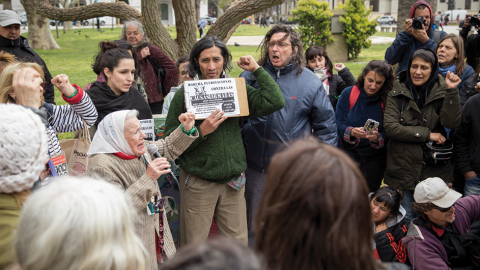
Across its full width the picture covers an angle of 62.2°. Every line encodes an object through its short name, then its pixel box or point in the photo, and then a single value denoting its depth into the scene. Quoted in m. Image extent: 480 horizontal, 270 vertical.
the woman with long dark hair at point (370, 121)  4.04
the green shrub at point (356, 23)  14.64
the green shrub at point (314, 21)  14.57
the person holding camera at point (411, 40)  4.76
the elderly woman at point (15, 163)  1.58
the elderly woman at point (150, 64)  5.27
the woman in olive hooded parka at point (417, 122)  3.65
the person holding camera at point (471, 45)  5.91
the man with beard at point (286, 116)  3.37
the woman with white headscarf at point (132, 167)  2.49
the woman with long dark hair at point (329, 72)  5.04
